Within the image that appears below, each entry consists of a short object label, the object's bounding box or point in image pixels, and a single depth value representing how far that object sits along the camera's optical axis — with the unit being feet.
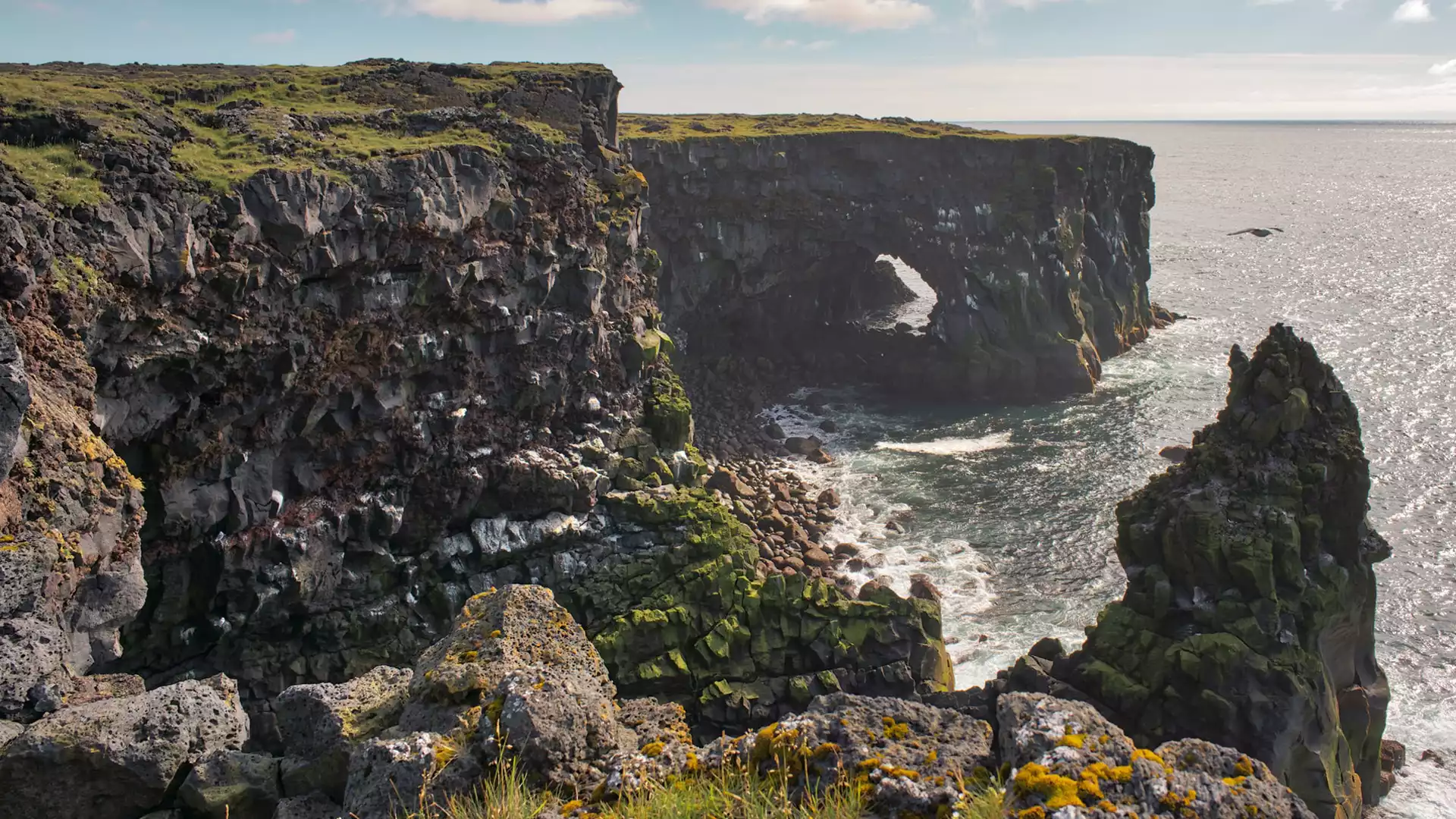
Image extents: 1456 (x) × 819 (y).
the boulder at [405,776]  38.34
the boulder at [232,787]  44.04
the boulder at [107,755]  44.27
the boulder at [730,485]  172.35
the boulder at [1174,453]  191.11
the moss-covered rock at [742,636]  110.42
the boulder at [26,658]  51.85
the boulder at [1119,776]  32.65
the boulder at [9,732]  46.70
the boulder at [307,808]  42.01
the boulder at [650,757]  39.50
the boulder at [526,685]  40.60
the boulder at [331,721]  45.52
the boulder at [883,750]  36.35
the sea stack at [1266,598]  96.58
